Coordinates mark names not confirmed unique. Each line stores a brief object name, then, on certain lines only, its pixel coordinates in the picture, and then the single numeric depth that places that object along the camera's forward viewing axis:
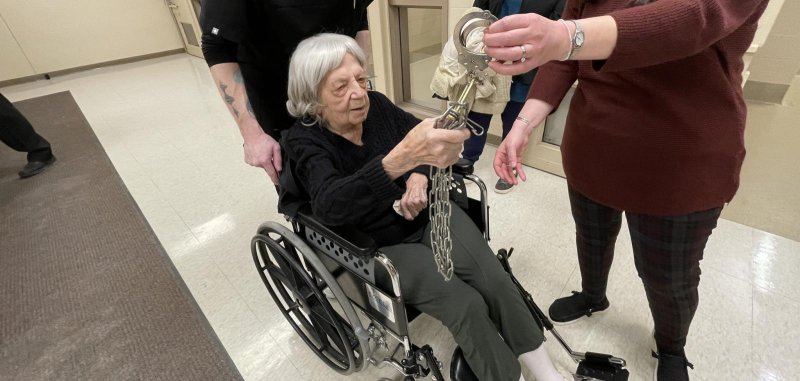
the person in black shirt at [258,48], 0.98
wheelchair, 0.90
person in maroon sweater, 0.47
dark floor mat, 1.35
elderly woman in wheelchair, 0.87
